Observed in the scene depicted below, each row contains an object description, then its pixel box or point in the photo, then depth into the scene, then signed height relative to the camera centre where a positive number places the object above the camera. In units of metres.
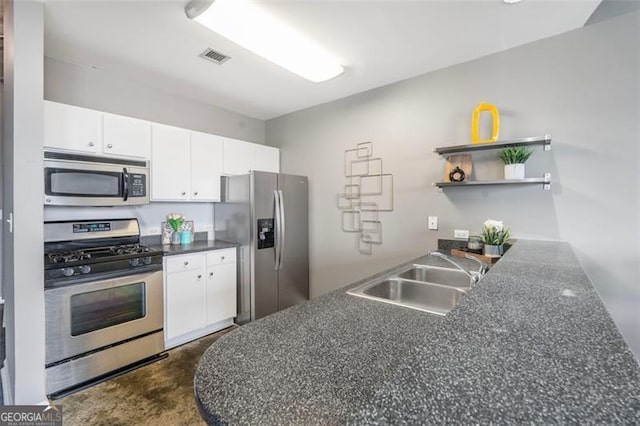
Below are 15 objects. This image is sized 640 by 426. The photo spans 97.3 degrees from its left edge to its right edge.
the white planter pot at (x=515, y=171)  2.07 +0.30
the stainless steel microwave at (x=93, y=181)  2.07 +0.27
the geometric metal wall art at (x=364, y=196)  2.90 +0.18
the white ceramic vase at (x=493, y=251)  1.95 -0.28
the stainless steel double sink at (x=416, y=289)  1.51 -0.44
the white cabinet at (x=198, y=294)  2.51 -0.77
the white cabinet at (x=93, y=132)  2.09 +0.67
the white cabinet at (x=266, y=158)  3.50 +0.70
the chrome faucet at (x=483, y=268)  1.56 -0.34
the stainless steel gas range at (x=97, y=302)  1.88 -0.65
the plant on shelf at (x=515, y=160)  2.07 +0.38
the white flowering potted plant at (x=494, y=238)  1.96 -0.19
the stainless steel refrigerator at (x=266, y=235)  2.94 -0.24
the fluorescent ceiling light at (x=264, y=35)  1.71 +1.25
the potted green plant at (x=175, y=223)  2.96 -0.10
